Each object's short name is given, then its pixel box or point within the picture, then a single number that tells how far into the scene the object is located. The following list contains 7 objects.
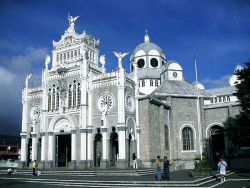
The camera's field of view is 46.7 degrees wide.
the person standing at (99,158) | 32.05
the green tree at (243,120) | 24.62
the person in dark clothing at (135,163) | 29.19
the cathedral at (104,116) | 31.81
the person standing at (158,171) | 20.29
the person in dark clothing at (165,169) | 20.66
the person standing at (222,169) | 20.24
